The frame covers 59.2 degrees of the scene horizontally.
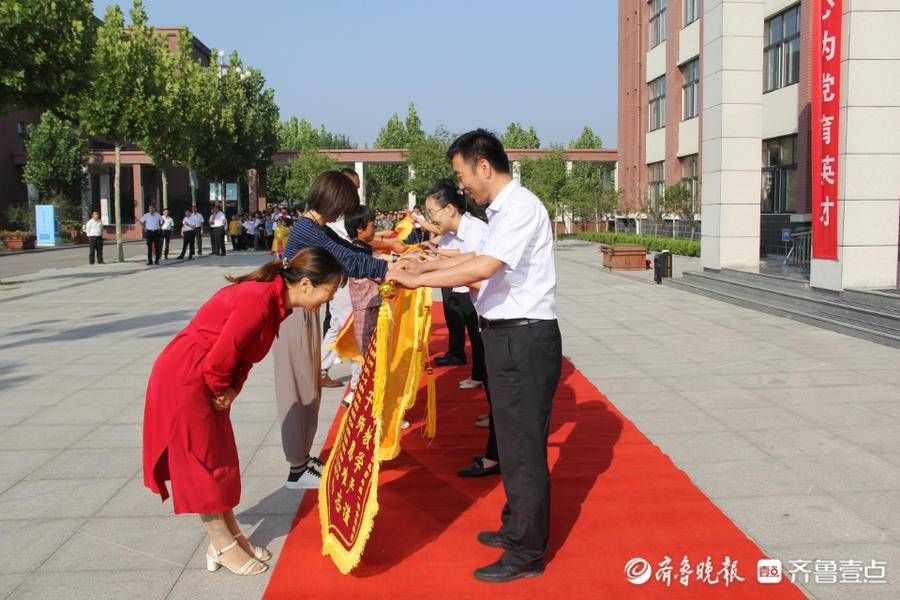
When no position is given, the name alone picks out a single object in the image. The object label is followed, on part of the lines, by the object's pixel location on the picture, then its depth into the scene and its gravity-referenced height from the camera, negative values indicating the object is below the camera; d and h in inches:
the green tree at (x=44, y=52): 587.5 +141.8
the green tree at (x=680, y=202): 1040.8 +36.8
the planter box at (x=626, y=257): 773.9 -26.0
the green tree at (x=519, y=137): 3452.3 +413.2
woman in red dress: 126.1 -22.2
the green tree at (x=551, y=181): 1210.0 +78.0
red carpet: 132.3 -58.4
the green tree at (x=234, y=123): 1371.8 +212.6
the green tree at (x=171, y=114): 932.0 +147.4
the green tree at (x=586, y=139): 3324.3 +385.3
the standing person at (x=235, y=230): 1251.2 +6.7
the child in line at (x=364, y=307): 234.7 -22.0
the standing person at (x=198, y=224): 1060.3 +14.2
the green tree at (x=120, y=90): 862.5 +160.4
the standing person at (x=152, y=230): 920.9 +5.9
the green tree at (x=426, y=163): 1608.0 +140.5
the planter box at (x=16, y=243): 1384.1 -11.6
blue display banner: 1380.4 +21.3
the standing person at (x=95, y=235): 890.7 +0.8
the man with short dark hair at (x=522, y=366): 133.2 -22.8
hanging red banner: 404.8 +56.7
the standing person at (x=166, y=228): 986.1 +8.6
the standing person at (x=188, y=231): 1031.6 +4.8
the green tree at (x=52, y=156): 1628.9 +165.0
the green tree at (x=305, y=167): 1868.8 +158.5
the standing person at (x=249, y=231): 1266.0 +5.0
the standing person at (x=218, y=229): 1098.7 +7.6
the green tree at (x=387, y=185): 2514.8 +154.6
